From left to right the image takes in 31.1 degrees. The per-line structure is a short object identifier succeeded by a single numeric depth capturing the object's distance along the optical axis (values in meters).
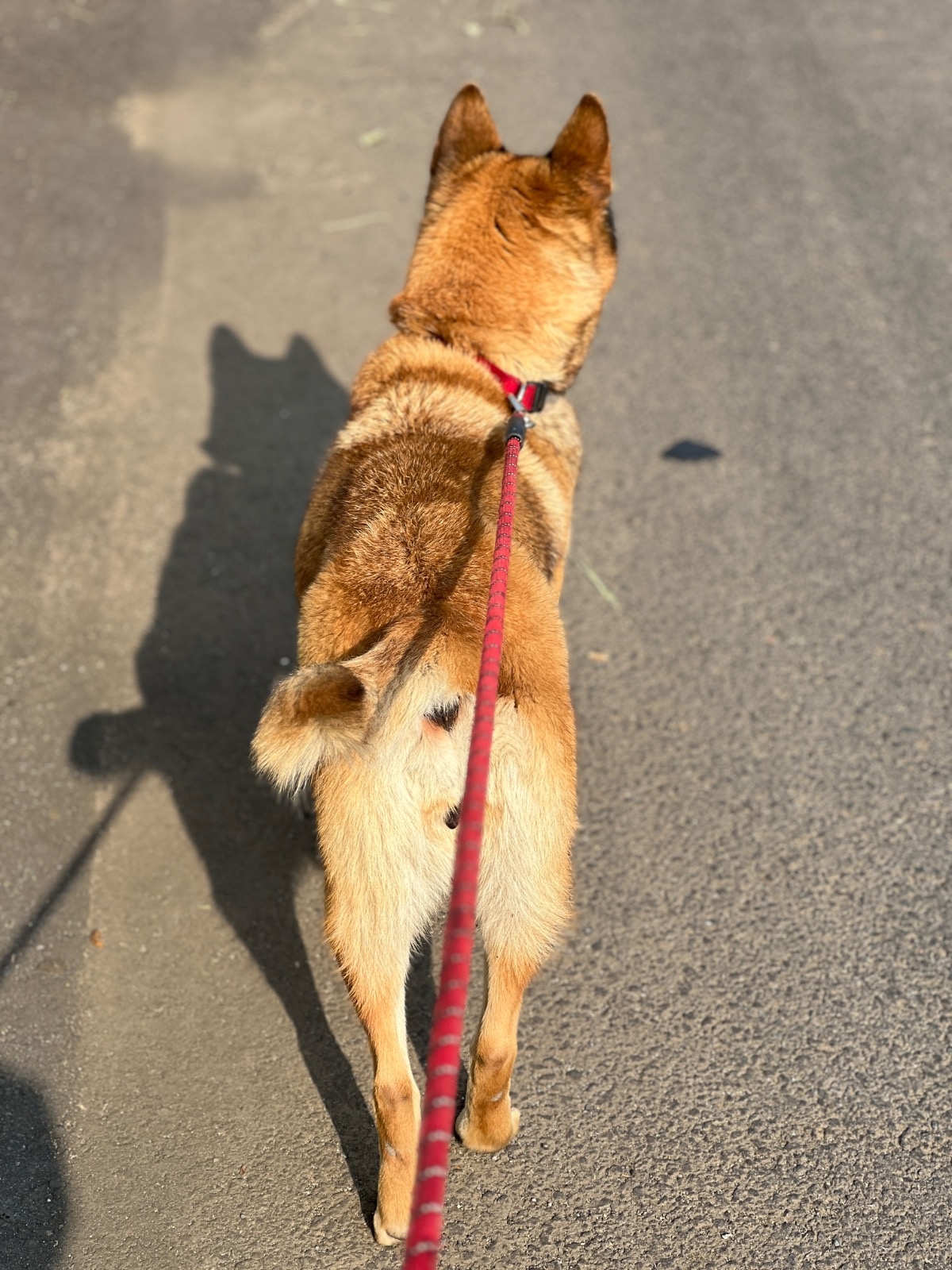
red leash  0.89
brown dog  1.25
